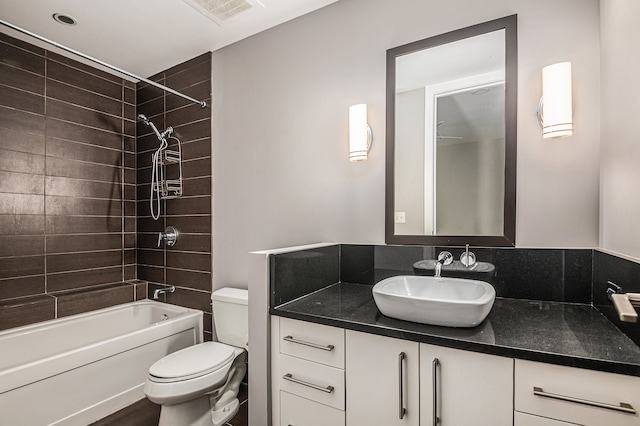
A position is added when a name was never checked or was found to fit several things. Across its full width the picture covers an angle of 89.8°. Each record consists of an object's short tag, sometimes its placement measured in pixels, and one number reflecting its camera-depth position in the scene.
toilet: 1.61
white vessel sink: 1.08
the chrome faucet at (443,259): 1.55
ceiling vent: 1.96
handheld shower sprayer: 2.67
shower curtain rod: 2.48
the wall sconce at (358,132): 1.80
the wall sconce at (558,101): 1.34
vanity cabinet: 0.89
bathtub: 1.66
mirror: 1.52
